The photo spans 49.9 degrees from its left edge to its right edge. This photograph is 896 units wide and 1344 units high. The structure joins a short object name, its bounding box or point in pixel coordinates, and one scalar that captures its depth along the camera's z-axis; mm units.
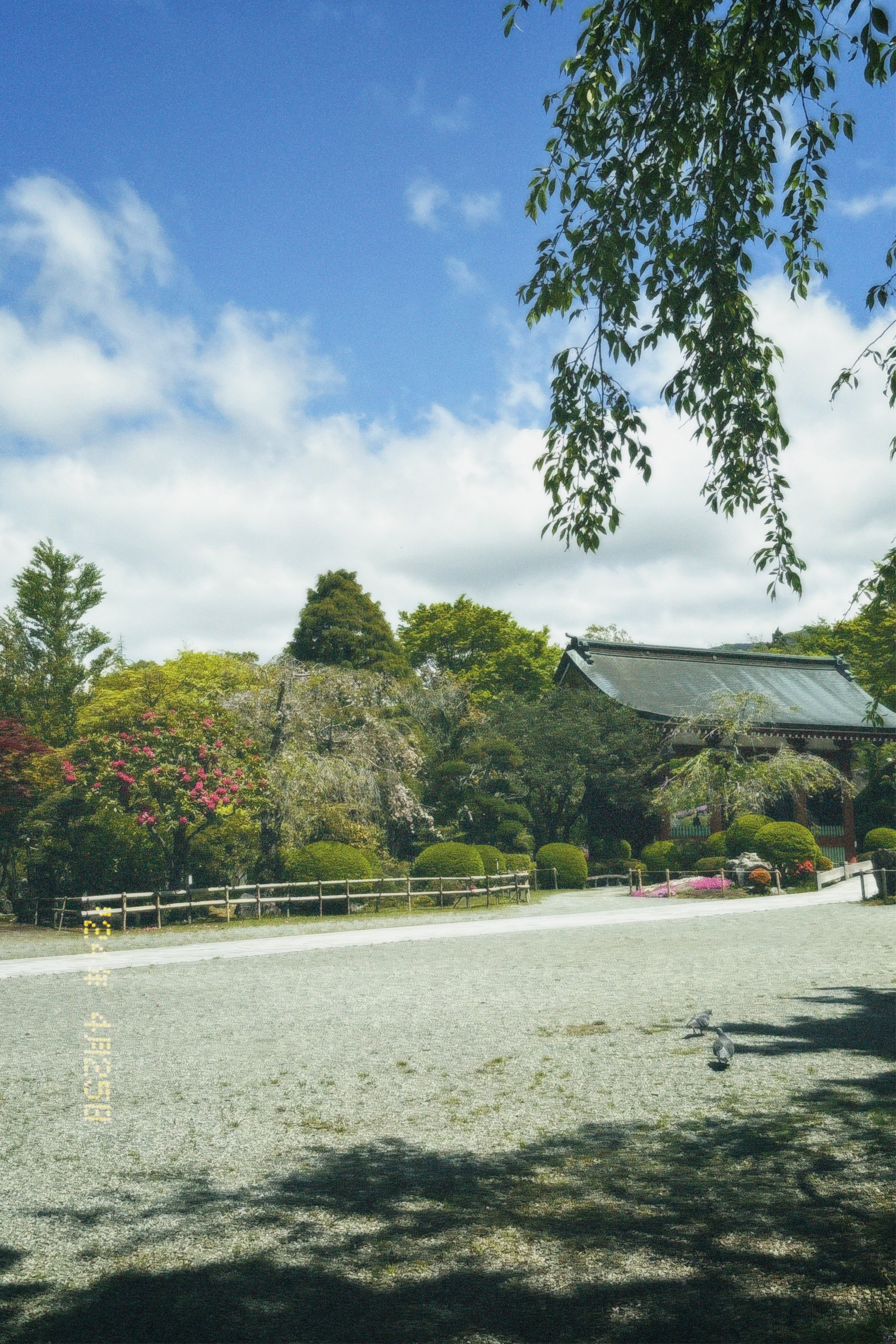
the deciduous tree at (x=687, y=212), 5164
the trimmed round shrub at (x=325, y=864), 23344
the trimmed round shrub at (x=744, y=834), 28047
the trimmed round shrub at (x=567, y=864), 30781
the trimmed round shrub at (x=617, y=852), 33438
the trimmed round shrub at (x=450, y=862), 25750
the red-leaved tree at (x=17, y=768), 23812
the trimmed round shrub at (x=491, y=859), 28141
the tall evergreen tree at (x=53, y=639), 35938
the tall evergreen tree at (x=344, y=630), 36438
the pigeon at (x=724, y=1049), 6781
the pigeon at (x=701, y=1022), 7824
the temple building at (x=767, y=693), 35188
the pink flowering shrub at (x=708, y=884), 26125
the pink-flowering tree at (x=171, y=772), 21516
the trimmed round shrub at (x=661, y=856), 30219
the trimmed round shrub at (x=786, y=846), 26625
